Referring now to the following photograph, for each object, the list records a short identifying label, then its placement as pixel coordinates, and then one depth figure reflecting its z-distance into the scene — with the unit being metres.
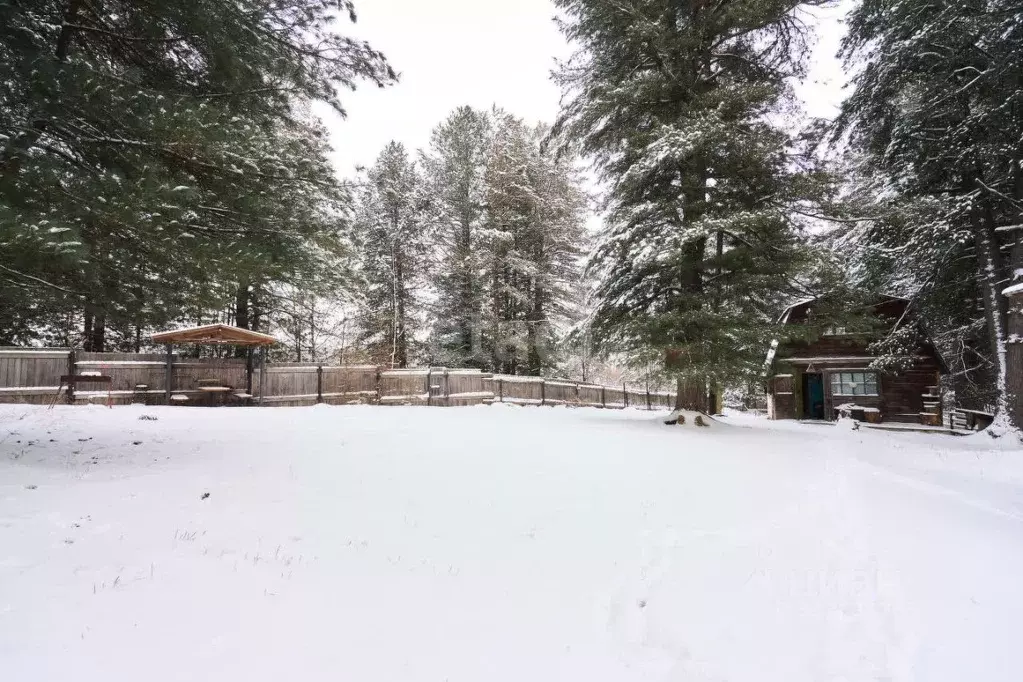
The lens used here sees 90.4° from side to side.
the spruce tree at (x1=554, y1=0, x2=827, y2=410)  10.57
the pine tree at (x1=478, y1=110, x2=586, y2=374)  22.80
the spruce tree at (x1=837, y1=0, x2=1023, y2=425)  10.51
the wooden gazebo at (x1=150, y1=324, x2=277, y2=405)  13.70
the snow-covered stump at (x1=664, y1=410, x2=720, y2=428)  12.03
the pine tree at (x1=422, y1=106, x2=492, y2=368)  22.86
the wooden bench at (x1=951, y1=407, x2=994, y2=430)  14.45
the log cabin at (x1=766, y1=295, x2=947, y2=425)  18.86
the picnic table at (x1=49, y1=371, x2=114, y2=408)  11.81
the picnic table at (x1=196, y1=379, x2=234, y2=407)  14.58
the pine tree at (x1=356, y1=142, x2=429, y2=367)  23.69
